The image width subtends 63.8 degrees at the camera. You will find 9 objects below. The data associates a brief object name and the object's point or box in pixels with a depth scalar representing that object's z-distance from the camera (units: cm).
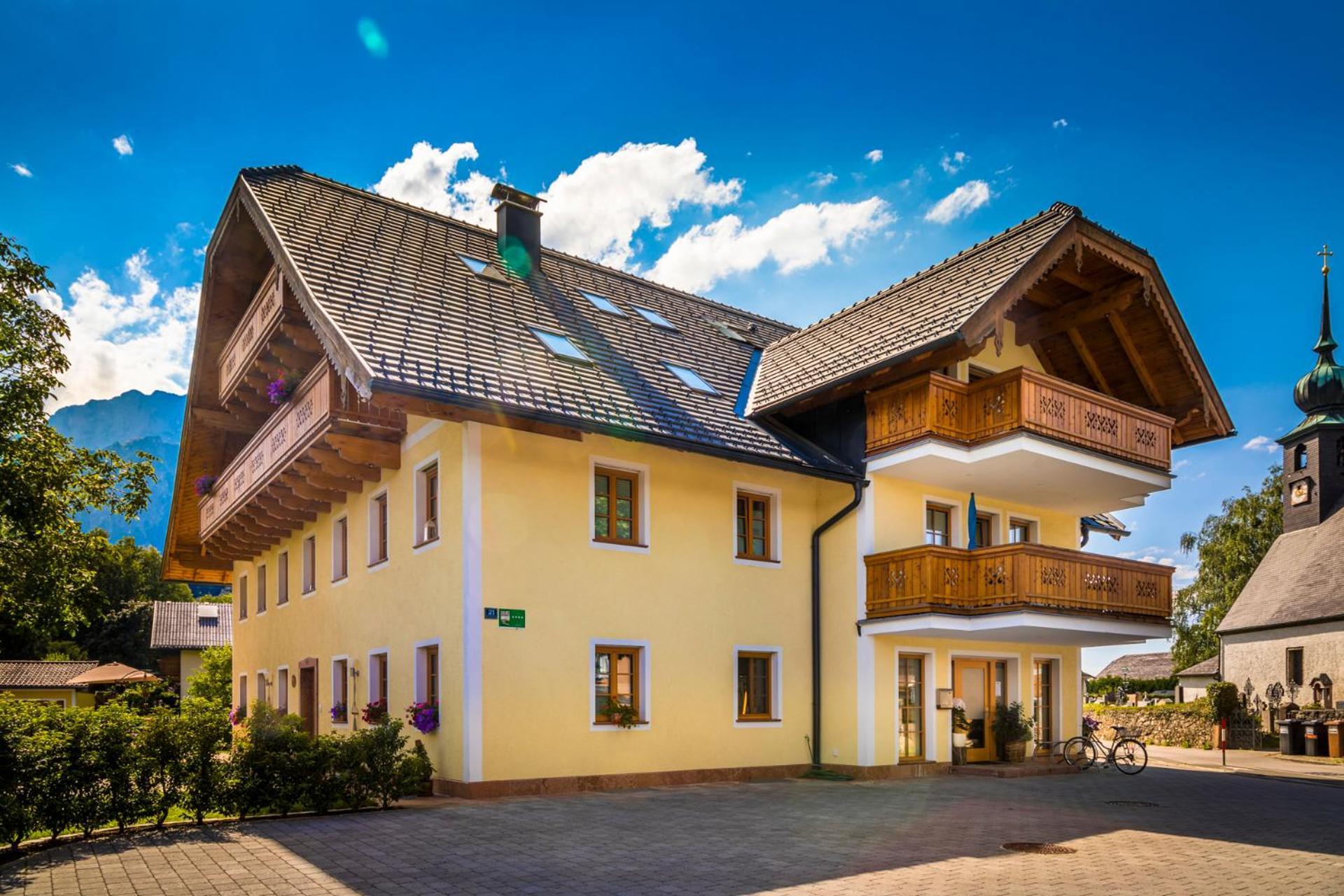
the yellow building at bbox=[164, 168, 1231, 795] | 1434
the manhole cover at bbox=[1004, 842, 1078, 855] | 1014
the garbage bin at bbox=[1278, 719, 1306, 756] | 2991
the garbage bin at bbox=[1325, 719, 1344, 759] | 2872
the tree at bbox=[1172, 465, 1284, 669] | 5016
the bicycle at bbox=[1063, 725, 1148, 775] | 1939
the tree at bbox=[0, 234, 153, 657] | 1263
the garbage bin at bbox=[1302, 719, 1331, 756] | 2930
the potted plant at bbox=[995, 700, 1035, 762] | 1911
